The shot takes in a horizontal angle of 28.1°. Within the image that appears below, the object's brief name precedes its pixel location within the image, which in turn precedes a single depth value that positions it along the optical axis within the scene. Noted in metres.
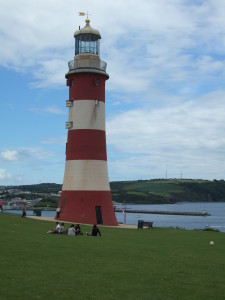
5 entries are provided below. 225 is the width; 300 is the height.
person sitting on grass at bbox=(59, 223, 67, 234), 19.88
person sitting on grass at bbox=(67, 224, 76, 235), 19.71
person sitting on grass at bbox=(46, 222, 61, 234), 19.69
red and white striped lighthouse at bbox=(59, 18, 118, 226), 26.88
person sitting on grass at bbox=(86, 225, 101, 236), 19.91
